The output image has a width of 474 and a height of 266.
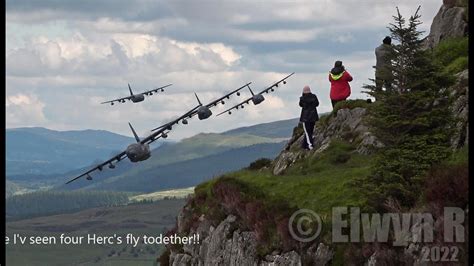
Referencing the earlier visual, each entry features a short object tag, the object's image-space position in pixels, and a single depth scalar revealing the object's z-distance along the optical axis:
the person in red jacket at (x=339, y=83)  43.56
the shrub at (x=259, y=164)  48.71
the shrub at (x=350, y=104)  42.76
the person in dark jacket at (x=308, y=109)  41.56
